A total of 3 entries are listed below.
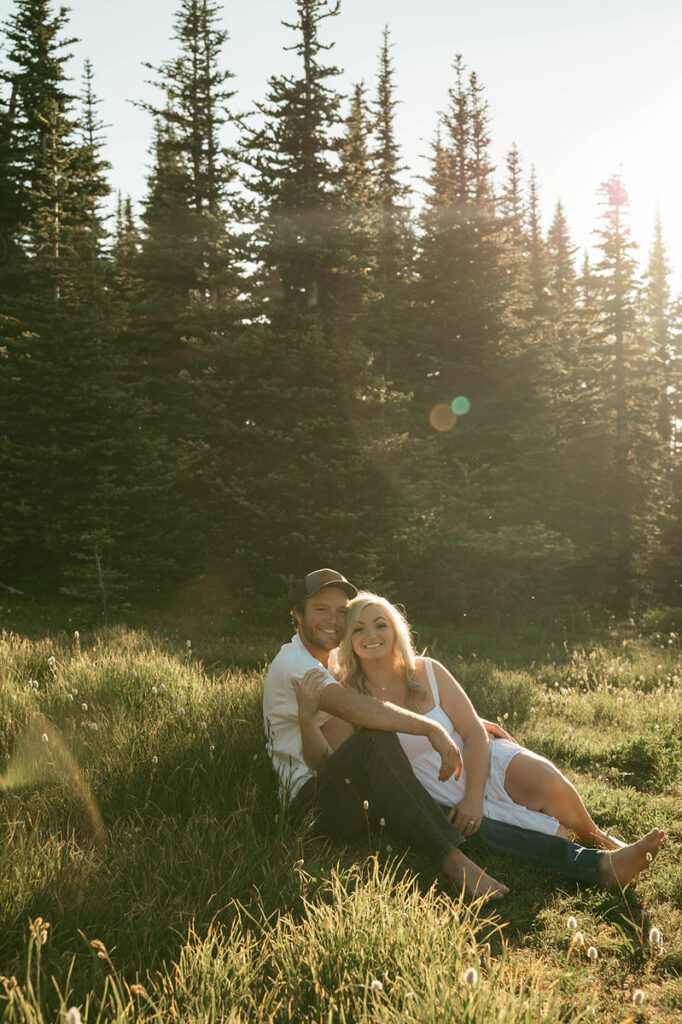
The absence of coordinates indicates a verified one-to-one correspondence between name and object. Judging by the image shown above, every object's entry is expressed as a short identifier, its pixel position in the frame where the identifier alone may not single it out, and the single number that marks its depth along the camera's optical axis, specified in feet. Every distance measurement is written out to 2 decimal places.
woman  15.28
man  13.79
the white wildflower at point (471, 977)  7.80
